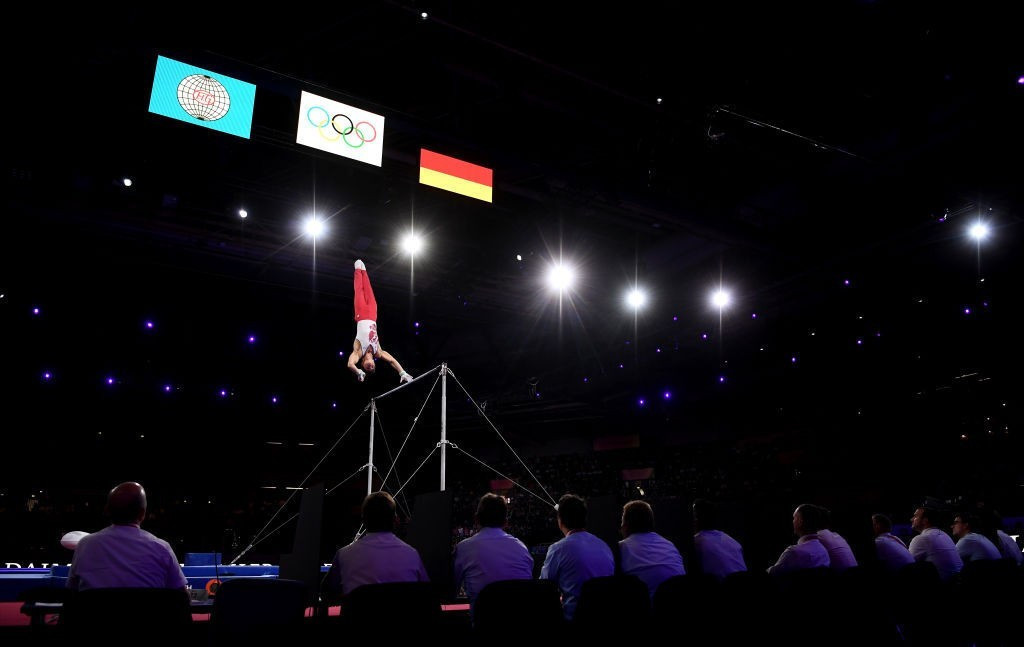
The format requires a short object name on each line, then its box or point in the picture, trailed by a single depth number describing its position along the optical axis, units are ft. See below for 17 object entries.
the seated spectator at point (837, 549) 16.97
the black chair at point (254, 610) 10.66
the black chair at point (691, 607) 12.46
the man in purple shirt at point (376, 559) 12.13
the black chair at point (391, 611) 10.23
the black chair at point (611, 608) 11.93
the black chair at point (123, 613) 8.78
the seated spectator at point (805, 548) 16.05
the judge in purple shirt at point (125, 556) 10.87
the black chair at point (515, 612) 11.45
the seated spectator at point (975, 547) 19.70
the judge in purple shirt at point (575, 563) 13.99
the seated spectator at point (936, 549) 18.78
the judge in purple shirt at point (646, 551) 14.78
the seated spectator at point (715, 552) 16.44
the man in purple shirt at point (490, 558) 13.64
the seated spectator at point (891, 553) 17.66
